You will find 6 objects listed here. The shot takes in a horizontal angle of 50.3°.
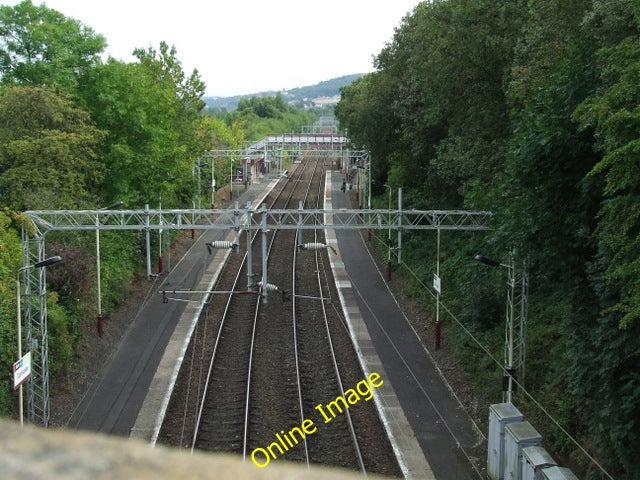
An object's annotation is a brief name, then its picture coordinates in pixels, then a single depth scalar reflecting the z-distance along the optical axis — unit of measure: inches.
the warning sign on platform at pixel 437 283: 813.9
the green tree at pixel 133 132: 1173.1
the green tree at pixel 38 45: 1213.1
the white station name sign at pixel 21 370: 568.7
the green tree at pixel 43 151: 975.0
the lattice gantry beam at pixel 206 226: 802.8
